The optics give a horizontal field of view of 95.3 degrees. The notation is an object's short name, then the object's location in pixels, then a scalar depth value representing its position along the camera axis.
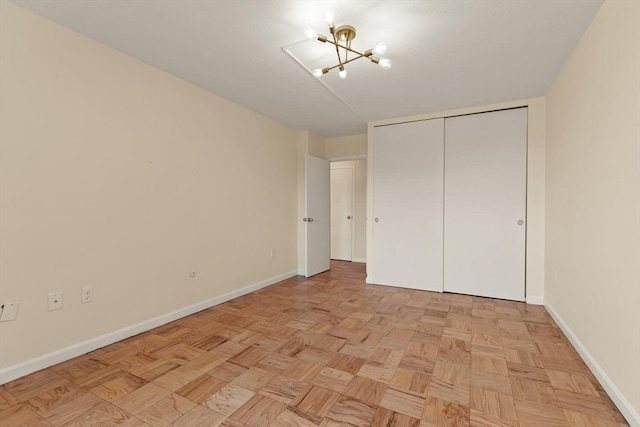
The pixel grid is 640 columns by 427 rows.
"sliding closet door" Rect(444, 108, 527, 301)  3.32
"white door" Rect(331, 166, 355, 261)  6.06
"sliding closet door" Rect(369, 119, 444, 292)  3.72
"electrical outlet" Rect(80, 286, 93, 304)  2.11
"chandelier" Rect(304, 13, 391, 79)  1.78
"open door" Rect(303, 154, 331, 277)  4.40
